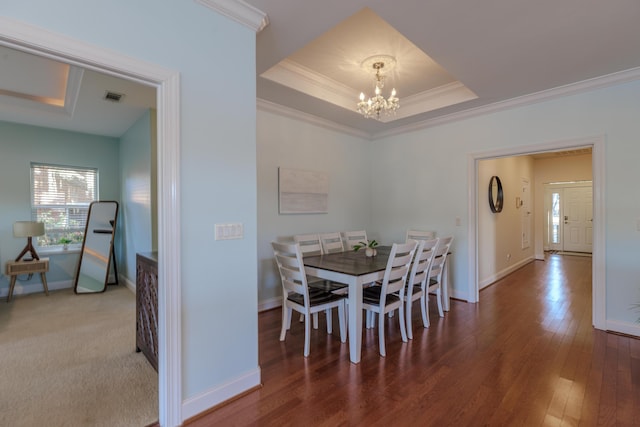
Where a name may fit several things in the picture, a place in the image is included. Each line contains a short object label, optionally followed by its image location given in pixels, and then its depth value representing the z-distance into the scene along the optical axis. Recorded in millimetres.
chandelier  2912
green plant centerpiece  3346
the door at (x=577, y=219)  7934
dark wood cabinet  2193
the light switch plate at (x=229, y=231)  1892
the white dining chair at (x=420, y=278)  2900
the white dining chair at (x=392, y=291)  2570
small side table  4047
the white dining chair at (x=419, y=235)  4235
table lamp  4023
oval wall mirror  5027
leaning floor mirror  4531
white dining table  2438
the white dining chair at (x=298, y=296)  2549
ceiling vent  3286
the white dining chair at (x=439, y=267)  3339
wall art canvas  3891
